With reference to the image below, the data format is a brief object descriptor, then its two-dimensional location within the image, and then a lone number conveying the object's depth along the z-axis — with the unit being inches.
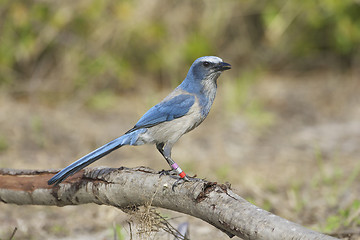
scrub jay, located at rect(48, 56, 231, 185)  245.4
